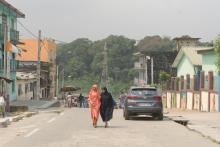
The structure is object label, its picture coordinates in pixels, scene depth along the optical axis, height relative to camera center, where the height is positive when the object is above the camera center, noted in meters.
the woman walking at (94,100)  22.28 -0.75
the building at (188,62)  57.74 +1.86
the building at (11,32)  53.69 +4.64
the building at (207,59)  44.25 +1.59
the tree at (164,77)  69.12 +0.34
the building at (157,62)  92.69 +2.78
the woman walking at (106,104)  22.65 -0.92
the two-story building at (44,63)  92.56 +2.73
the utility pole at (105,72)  87.56 +1.19
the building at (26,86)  70.38 -0.74
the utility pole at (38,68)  58.91 +1.13
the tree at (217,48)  24.77 +1.33
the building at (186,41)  90.00 +5.91
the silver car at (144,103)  27.06 -1.05
